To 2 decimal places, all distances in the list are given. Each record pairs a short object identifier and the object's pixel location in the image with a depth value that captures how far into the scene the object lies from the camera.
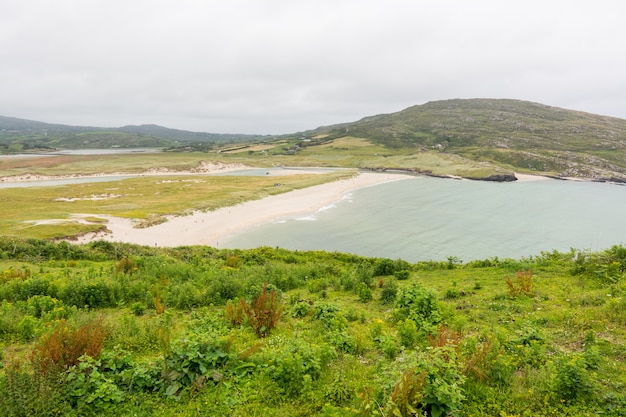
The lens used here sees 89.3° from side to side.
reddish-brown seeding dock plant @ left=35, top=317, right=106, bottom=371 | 6.64
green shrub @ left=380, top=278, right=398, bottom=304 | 14.50
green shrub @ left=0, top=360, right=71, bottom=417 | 5.52
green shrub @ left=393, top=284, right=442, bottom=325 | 10.85
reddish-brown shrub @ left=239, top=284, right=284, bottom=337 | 10.16
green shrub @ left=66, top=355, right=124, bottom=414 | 6.09
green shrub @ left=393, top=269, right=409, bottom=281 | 20.34
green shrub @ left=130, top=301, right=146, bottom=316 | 12.58
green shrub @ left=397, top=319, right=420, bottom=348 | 9.35
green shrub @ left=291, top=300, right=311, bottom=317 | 12.22
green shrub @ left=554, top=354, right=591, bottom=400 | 6.29
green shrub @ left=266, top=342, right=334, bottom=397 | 6.93
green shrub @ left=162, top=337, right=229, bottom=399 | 6.93
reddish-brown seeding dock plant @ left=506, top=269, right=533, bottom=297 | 13.58
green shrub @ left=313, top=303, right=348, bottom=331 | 10.60
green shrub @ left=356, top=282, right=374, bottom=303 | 15.03
